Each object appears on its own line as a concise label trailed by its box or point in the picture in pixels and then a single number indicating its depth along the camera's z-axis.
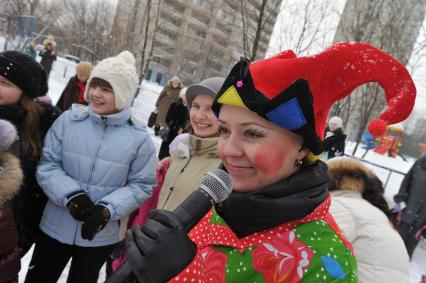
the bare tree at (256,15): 5.67
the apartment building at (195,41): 43.94
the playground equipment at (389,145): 17.92
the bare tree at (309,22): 7.83
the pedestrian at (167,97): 8.09
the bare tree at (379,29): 8.05
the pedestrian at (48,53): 11.34
